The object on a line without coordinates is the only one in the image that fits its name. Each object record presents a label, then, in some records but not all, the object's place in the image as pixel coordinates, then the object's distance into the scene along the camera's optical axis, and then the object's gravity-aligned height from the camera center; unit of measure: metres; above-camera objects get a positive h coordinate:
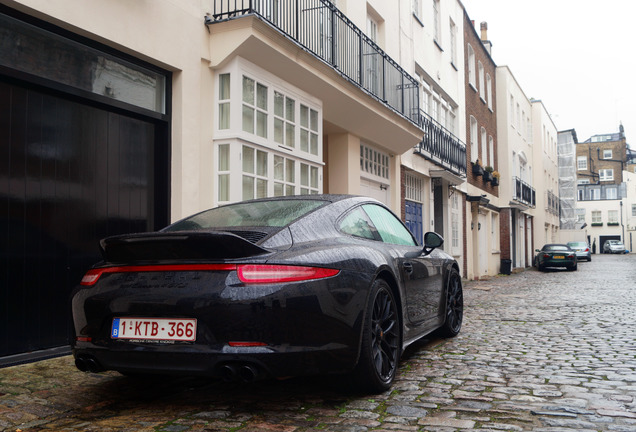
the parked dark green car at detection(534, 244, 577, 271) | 27.75 -0.81
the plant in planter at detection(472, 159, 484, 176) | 23.19 +2.85
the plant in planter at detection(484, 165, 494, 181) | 24.82 +2.88
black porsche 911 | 3.30 -0.36
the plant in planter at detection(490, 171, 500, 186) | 25.89 +2.74
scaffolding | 54.03 +5.70
